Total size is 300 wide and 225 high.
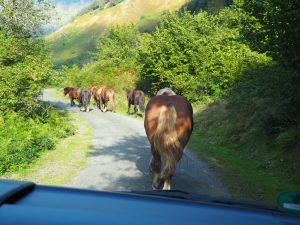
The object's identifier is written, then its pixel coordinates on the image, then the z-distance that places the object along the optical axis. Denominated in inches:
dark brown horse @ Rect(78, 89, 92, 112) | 781.9
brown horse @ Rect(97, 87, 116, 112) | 776.0
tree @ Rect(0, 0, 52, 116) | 401.9
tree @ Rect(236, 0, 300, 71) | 213.8
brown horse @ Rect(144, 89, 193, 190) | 219.4
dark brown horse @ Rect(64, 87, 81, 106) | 898.2
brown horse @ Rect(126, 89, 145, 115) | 677.6
